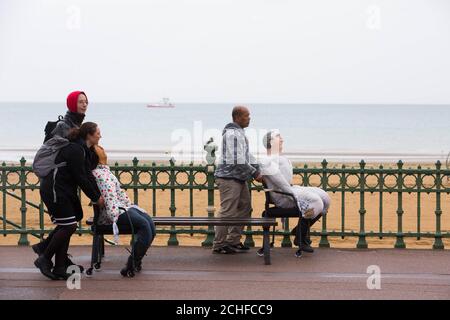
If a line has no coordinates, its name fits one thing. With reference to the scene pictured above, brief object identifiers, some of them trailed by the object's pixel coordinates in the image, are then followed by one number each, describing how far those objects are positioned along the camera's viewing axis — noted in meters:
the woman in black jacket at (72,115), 9.20
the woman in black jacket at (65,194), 9.07
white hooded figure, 10.51
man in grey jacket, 10.54
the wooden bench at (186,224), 9.52
